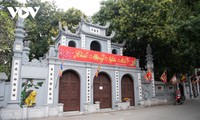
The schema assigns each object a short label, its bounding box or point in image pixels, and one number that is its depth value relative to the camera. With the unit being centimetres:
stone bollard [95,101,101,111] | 1232
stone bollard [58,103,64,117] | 1070
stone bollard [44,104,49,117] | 1029
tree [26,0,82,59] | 1784
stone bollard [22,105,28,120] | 955
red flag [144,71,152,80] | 1589
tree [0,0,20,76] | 1010
